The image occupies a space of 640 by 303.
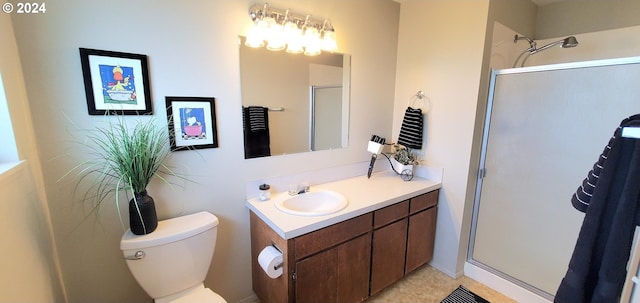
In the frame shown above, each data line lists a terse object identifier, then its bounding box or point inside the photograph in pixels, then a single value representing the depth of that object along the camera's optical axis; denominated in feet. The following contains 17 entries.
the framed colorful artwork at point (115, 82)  4.04
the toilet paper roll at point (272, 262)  4.67
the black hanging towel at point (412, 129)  7.36
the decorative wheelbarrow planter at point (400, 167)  7.32
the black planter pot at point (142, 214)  4.25
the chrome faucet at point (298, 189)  6.12
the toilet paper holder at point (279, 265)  4.71
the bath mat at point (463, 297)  6.47
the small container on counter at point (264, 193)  5.75
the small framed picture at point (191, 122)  4.79
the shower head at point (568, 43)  6.24
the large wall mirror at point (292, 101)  5.67
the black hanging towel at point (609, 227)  2.59
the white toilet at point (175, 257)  4.24
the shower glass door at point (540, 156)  5.22
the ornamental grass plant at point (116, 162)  4.13
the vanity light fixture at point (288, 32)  5.29
